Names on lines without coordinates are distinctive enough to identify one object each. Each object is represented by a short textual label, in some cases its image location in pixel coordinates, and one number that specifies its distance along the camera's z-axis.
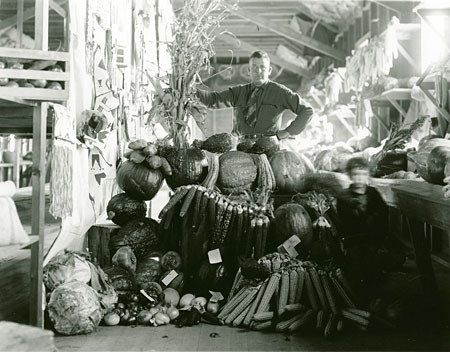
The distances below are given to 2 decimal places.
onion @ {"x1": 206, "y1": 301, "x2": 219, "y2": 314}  3.67
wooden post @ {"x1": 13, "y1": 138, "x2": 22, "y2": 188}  9.89
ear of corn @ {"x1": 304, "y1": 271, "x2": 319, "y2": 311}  3.53
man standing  5.36
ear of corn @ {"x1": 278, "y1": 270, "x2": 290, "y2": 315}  3.48
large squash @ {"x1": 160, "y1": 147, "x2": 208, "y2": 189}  4.39
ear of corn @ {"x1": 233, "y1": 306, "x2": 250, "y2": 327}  3.46
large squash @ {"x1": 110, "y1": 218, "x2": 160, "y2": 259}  4.21
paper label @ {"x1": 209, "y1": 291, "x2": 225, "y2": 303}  3.78
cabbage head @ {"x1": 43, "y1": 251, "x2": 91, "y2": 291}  3.50
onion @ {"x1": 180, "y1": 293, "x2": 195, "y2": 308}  3.79
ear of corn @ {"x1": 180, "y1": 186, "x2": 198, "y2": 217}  4.05
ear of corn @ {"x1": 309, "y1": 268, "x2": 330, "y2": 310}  3.55
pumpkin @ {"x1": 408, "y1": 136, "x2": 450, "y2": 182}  3.80
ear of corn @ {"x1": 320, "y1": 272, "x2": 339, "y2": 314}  3.49
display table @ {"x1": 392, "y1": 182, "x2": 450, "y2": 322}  3.27
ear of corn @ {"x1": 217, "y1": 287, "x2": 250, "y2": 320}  3.60
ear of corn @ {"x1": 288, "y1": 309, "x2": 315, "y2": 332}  3.30
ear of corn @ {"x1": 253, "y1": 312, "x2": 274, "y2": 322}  3.41
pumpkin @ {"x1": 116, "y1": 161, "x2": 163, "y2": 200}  4.36
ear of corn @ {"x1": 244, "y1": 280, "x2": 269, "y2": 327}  3.45
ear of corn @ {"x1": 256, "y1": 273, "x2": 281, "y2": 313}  3.53
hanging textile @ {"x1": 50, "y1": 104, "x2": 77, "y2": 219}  3.13
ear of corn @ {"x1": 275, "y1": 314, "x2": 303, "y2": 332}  3.31
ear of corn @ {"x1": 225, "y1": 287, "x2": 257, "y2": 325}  3.53
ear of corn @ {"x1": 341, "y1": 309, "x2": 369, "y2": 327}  3.34
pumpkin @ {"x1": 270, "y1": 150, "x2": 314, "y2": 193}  4.53
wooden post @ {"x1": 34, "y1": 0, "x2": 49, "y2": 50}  2.93
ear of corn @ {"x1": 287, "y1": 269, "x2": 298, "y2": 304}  3.59
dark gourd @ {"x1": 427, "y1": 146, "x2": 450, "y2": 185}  3.54
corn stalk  4.64
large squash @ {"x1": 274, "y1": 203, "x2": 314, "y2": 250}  4.04
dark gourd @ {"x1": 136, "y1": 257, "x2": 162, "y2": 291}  4.00
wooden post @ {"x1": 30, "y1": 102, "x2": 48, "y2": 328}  2.94
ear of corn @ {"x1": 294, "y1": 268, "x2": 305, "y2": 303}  3.59
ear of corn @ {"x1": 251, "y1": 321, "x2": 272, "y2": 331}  3.37
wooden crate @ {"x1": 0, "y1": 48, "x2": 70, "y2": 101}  2.75
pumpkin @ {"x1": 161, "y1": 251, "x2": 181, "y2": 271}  4.09
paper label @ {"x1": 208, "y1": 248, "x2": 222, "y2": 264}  4.05
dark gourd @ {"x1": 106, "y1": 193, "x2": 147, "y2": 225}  4.40
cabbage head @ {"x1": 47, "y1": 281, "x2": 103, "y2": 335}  3.23
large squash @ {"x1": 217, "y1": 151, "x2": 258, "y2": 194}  4.39
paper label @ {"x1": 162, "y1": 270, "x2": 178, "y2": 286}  3.97
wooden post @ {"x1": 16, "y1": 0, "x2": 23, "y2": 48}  4.22
